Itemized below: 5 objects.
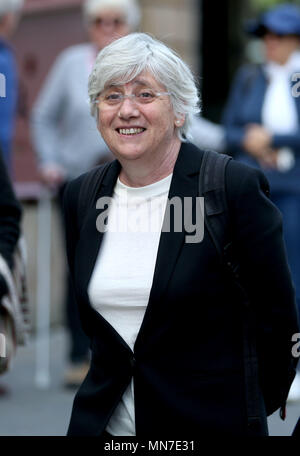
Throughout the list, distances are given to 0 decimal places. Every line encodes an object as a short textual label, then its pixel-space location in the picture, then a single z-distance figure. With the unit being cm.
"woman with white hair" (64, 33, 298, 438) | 599
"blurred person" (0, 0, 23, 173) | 1176
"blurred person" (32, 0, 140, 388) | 1261
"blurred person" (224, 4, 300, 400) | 1237
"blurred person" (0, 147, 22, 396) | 822
